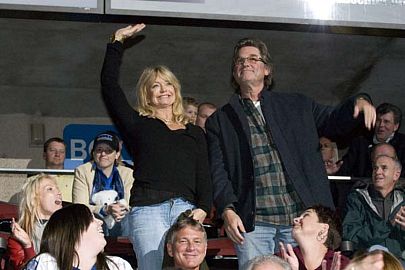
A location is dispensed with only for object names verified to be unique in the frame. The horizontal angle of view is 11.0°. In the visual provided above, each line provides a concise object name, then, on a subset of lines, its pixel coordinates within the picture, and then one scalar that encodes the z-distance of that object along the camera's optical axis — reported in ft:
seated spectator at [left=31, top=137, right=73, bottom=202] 60.63
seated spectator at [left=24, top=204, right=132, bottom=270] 34.38
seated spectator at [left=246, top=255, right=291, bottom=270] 32.66
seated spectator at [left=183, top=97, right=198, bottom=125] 53.65
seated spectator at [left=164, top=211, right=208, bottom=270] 38.47
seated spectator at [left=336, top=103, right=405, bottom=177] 53.85
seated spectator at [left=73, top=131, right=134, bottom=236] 49.04
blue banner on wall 71.00
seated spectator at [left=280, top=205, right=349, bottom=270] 38.92
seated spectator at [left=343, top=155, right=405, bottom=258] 44.80
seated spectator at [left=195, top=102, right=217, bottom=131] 52.15
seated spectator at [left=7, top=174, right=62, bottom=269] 42.41
